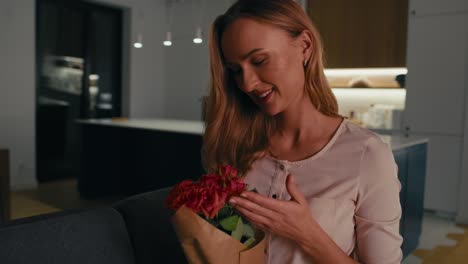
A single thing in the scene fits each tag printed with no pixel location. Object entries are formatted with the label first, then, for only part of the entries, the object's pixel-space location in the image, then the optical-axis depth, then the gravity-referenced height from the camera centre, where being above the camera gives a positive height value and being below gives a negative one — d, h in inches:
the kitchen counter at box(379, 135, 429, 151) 104.6 -7.8
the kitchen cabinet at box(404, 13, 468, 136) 167.3 +15.6
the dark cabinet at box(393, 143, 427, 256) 110.9 -21.4
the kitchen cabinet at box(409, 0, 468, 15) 165.3 +41.7
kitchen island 129.6 -20.9
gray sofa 37.5 -13.0
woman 36.9 -4.4
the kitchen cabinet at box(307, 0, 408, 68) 181.0 +34.9
